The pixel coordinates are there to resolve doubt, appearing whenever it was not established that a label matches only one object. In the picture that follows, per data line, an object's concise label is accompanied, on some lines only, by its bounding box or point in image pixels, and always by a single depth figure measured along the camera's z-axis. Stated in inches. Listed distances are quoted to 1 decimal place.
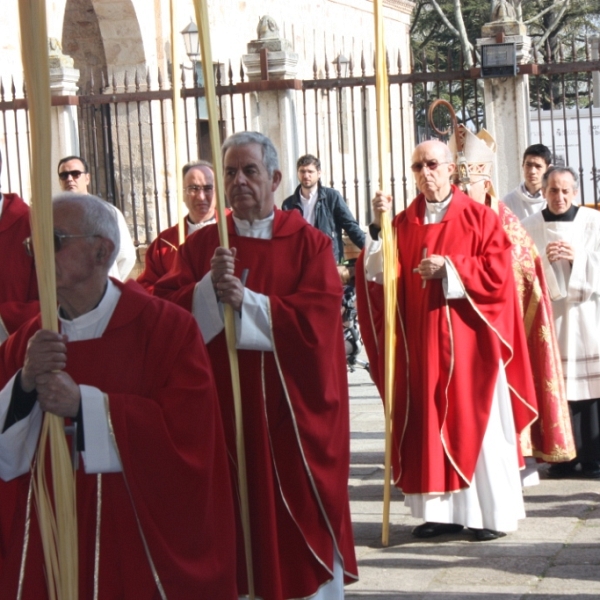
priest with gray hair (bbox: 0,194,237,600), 210.9
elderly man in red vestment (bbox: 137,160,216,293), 385.2
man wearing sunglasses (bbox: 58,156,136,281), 480.0
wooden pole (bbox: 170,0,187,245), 316.8
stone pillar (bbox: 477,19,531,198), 721.1
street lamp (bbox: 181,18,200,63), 978.4
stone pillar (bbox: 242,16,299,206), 789.3
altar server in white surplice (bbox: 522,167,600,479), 471.0
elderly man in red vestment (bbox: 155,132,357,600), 286.1
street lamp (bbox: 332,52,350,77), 1321.2
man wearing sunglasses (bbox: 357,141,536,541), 380.6
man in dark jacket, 669.8
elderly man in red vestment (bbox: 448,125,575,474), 439.9
